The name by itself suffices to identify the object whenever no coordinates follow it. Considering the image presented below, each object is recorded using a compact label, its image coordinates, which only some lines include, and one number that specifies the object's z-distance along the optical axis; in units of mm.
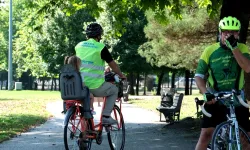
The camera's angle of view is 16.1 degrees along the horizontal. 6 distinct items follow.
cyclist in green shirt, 9131
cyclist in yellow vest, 12720
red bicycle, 12452
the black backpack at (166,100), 26960
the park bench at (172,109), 24539
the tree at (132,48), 68493
